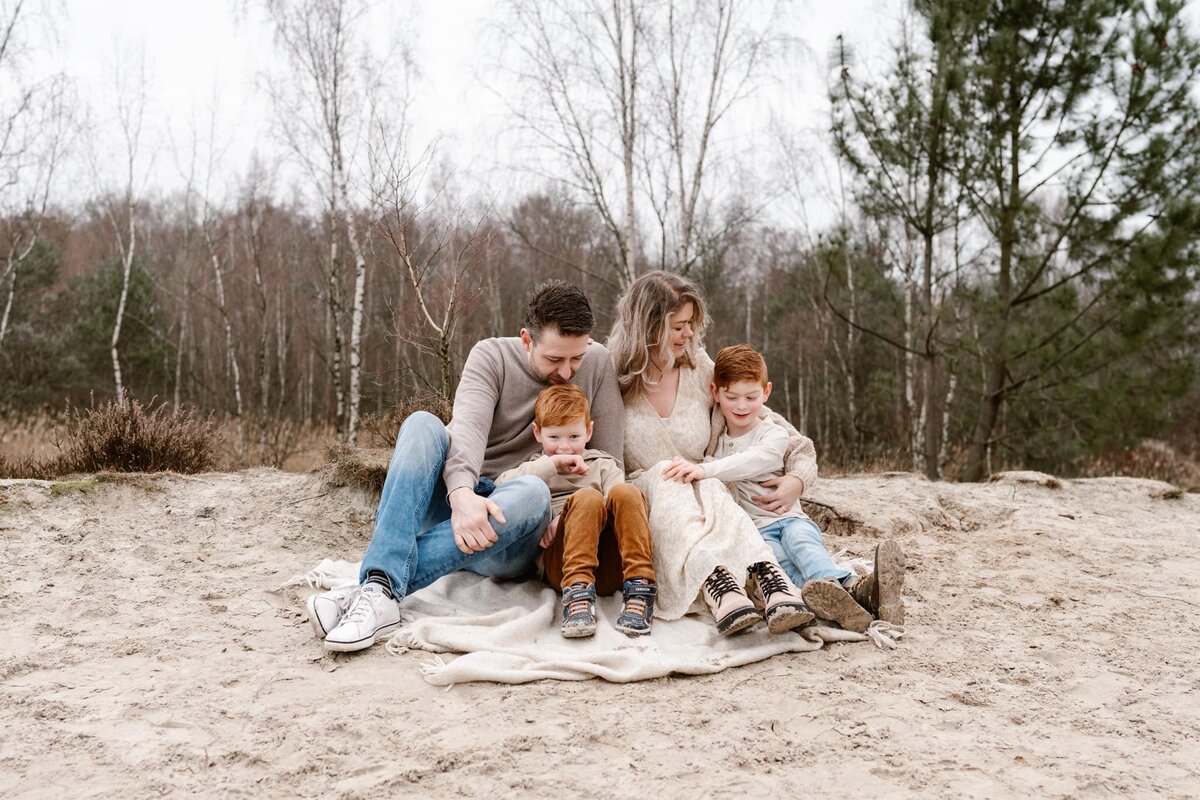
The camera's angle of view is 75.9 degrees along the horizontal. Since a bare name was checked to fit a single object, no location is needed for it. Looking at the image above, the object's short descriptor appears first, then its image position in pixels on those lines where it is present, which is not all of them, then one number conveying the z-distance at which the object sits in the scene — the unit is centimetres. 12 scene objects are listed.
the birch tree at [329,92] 1030
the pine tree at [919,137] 786
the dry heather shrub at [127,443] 475
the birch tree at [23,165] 991
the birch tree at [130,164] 1334
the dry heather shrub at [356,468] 435
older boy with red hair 255
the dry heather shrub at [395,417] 460
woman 258
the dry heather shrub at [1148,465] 1181
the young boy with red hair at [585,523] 262
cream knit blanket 229
